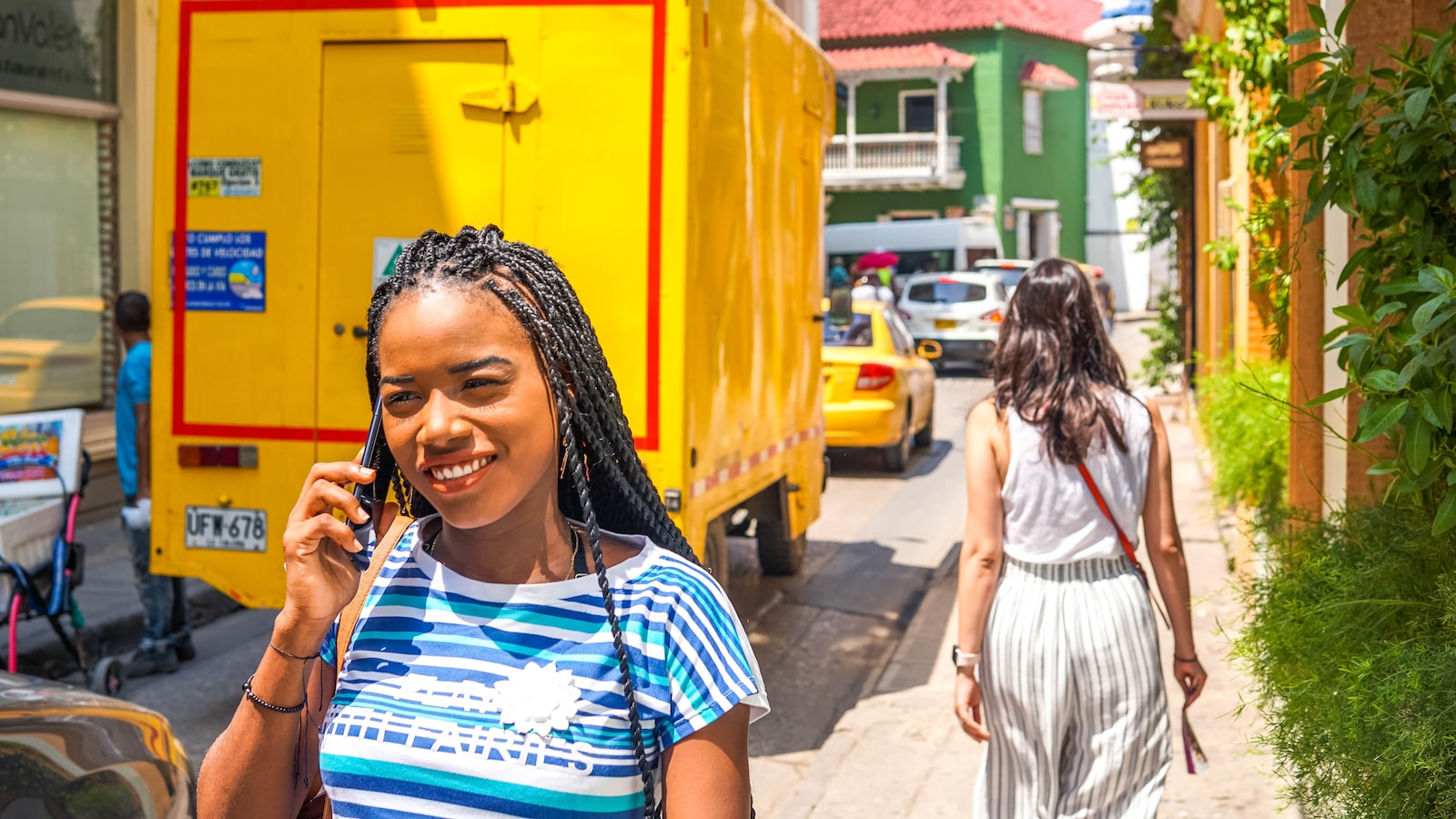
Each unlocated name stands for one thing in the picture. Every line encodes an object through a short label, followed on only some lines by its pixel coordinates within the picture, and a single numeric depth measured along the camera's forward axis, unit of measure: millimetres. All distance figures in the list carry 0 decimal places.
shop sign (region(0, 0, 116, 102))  11734
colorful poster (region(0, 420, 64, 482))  6754
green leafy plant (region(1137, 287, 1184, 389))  18750
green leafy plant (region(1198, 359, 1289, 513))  7668
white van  35625
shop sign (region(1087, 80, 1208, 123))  14258
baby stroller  6309
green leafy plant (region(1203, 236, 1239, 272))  10516
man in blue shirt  7266
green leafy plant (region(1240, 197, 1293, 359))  4590
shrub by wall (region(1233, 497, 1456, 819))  2912
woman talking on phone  1880
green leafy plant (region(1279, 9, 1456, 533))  2846
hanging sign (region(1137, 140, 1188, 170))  16500
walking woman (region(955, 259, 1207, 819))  3775
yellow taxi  14109
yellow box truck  5770
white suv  24828
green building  44719
